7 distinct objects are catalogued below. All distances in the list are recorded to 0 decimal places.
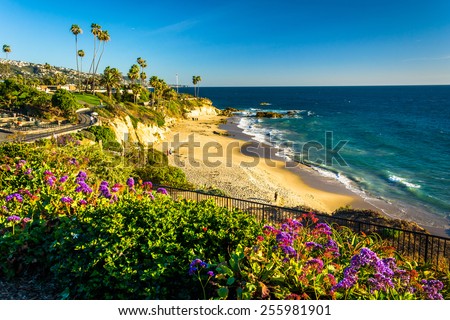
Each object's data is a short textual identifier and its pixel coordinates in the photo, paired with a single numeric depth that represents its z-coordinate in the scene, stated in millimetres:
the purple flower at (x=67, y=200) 6750
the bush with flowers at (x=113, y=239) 4996
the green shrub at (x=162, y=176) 20962
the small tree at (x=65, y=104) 37594
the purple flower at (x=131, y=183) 8293
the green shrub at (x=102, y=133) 31906
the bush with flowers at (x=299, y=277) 4445
